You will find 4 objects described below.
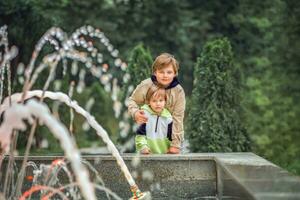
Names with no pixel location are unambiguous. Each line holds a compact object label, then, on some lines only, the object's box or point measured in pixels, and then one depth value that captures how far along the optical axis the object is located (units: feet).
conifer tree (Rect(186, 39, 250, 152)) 30.07
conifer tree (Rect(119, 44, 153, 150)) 37.65
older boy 17.40
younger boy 17.48
